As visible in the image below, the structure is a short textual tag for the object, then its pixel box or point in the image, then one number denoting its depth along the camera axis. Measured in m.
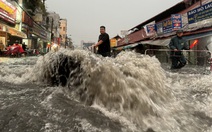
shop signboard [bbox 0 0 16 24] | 13.91
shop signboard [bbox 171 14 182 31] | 11.23
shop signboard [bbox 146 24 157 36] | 15.25
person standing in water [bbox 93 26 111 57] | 4.89
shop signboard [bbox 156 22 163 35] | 14.08
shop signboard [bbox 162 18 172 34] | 12.70
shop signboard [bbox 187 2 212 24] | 9.00
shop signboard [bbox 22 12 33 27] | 19.48
